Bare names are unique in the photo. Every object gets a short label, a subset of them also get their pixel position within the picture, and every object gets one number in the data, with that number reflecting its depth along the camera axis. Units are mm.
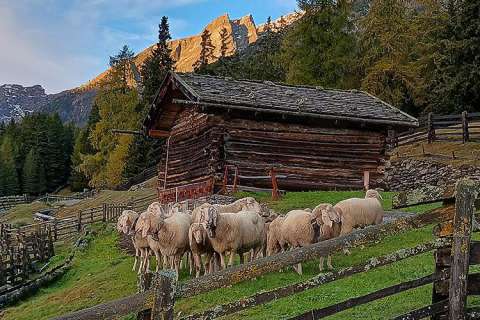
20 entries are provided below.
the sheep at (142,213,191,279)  10945
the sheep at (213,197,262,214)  11883
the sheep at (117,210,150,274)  12578
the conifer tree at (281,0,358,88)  38719
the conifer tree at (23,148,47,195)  85562
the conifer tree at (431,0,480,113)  34969
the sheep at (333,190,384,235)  11234
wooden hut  19781
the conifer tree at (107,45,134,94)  56794
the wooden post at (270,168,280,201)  18344
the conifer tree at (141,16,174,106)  62250
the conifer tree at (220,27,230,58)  98612
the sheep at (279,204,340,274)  10344
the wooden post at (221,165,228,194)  19000
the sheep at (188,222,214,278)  10156
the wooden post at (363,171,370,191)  21731
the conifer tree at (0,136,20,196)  85250
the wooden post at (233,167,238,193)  18858
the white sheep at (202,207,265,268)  10086
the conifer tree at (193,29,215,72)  80288
